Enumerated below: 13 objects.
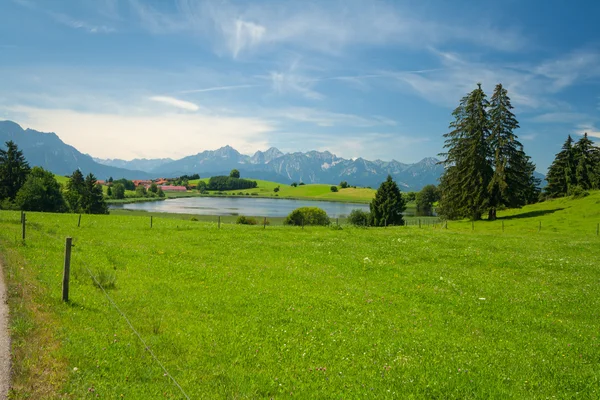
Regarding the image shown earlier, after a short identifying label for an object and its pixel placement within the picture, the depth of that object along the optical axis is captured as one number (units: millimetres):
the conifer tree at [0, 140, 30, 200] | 92188
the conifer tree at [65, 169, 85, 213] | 118200
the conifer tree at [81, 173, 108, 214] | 117750
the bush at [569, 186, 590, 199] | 75250
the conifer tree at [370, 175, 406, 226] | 92312
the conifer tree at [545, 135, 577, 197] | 93062
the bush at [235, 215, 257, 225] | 85162
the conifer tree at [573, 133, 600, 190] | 89562
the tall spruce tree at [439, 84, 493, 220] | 64688
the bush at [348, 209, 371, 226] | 101688
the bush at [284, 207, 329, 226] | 89938
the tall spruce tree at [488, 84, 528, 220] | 64000
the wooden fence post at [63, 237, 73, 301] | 12909
